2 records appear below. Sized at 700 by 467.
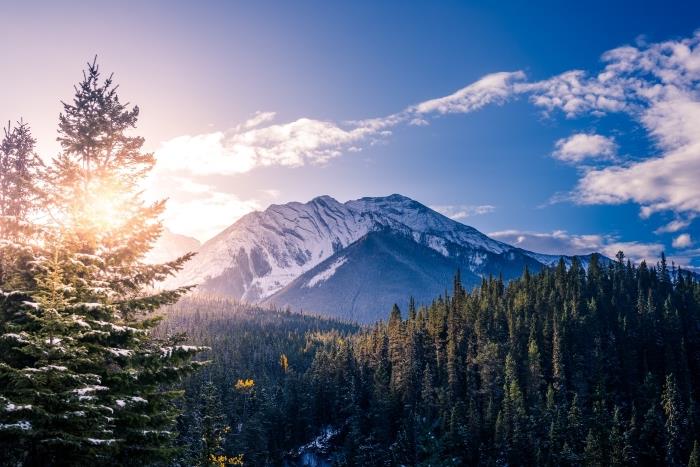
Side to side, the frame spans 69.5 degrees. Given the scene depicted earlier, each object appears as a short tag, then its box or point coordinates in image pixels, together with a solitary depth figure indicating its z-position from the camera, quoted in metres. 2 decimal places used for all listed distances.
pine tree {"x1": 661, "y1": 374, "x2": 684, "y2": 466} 102.62
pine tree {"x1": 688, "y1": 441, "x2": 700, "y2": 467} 87.88
